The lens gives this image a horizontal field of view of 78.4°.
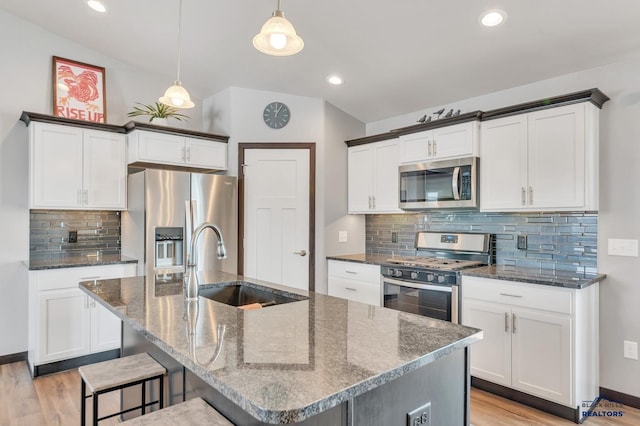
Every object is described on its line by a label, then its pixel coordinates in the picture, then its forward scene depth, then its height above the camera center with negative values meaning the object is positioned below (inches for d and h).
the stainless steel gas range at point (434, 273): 122.7 -18.7
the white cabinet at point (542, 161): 107.0 +16.5
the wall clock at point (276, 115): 166.1 +42.8
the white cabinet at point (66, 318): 128.6 -35.2
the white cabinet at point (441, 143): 129.3 +25.8
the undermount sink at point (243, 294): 86.4 -18.3
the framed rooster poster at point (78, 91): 149.6 +48.6
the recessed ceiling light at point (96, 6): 126.0 +68.2
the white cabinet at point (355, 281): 147.0 -25.6
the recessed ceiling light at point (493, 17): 97.7 +50.5
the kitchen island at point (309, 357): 37.6 -16.3
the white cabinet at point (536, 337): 99.6 -32.3
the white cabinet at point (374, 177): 157.0 +16.2
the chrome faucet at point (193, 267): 72.6 -9.9
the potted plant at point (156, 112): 155.4 +41.7
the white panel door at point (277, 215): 164.4 +0.3
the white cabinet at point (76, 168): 135.3 +17.1
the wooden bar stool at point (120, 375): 66.2 -27.9
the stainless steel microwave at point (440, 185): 129.4 +11.2
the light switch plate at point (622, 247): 107.1 -8.4
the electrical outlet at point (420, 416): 49.8 -25.9
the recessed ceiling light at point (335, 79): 145.7 +51.4
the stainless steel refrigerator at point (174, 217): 142.3 -0.6
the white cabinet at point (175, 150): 149.6 +26.2
